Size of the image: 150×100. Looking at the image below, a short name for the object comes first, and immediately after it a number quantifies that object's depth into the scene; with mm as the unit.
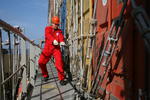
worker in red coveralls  2662
